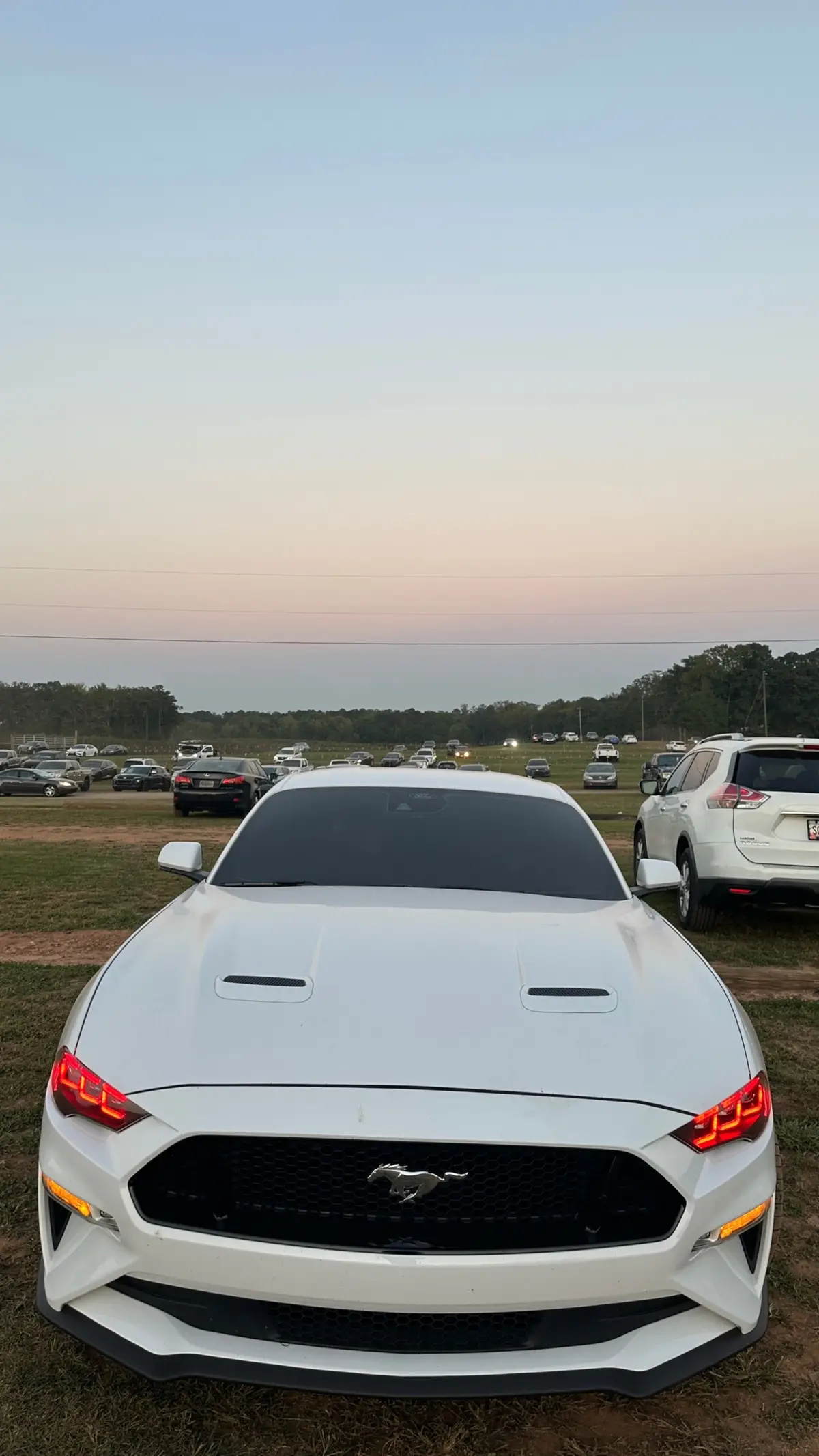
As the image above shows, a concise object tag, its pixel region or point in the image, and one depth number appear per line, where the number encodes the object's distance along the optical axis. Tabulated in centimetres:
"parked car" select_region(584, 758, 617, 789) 5100
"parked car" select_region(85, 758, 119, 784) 6078
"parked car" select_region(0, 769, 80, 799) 4231
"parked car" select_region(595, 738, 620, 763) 7212
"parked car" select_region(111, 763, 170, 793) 4728
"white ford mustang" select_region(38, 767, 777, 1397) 201
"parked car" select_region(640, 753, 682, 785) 3403
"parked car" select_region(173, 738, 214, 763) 8256
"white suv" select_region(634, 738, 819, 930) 760
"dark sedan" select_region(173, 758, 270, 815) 2236
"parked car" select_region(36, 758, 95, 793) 4731
